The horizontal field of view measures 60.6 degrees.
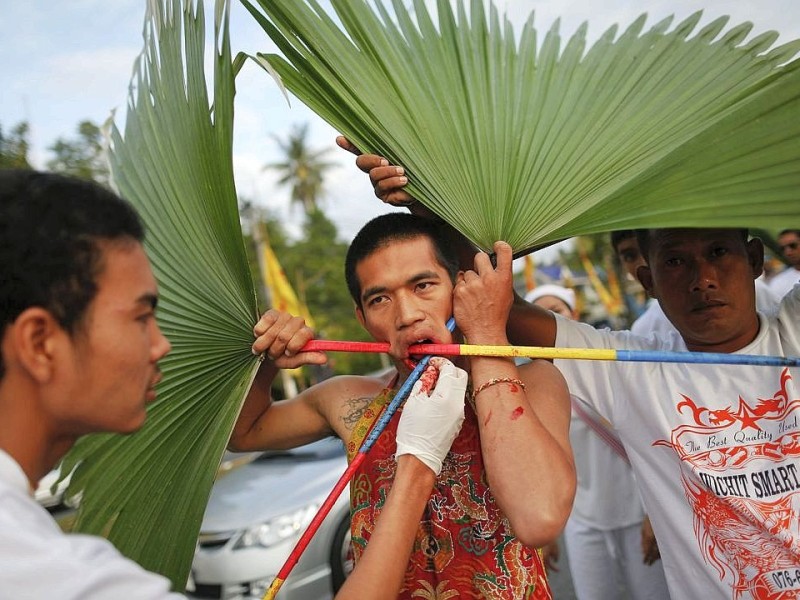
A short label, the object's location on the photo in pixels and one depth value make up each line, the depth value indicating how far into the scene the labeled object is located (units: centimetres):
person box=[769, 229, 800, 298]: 214
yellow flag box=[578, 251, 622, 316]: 2336
